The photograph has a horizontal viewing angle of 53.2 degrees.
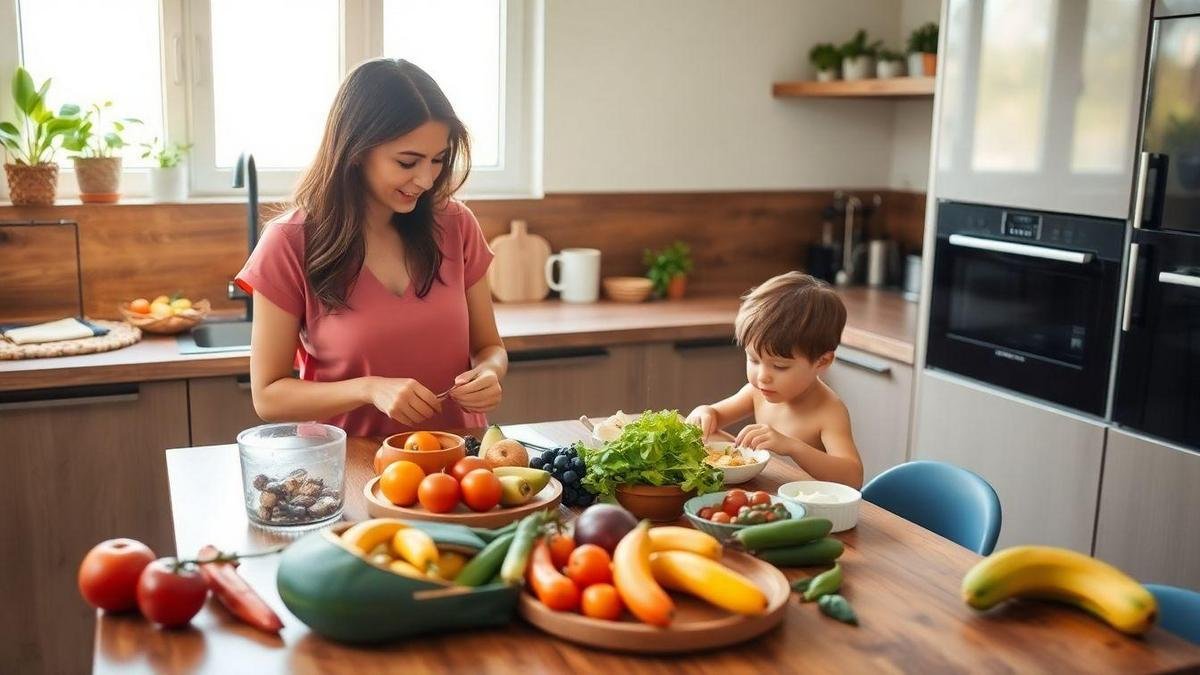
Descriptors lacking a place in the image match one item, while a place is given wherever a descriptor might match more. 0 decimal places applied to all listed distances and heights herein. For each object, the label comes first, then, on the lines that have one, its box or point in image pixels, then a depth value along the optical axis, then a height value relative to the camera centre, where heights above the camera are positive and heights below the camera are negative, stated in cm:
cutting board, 379 -38
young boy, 215 -40
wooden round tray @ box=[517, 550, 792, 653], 136 -55
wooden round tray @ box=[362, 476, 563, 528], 165 -51
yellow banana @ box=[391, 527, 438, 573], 143 -49
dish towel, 292 -49
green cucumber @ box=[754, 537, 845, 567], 164 -54
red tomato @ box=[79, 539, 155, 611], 143 -53
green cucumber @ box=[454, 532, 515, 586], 145 -51
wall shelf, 360 +21
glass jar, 173 -50
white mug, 380 -40
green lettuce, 179 -46
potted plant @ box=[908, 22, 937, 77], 375 +32
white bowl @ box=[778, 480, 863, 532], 178 -52
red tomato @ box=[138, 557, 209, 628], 140 -53
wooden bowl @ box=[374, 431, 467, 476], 180 -47
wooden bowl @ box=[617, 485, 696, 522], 179 -52
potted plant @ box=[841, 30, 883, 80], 396 +31
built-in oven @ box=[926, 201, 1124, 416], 282 -36
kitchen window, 334 +21
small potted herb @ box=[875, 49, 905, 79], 387 +29
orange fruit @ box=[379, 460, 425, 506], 171 -48
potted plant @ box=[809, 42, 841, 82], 402 +31
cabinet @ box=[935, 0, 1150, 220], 270 +14
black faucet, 313 -12
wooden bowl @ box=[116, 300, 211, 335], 311 -48
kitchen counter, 277 -51
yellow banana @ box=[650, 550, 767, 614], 140 -51
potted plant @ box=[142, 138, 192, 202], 337 -11
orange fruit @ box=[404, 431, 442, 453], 183 -46
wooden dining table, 135 -58
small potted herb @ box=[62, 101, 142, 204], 328 -8
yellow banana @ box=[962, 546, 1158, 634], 148 -53
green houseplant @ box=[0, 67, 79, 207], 314 -2
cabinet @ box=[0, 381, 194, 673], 278 -84
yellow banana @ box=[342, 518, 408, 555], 145 -48
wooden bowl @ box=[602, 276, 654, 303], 385 -45
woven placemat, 281 -51
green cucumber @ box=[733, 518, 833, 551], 162 -51
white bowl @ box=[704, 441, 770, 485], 198 -52
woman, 213 -25
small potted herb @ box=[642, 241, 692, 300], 392 -39
